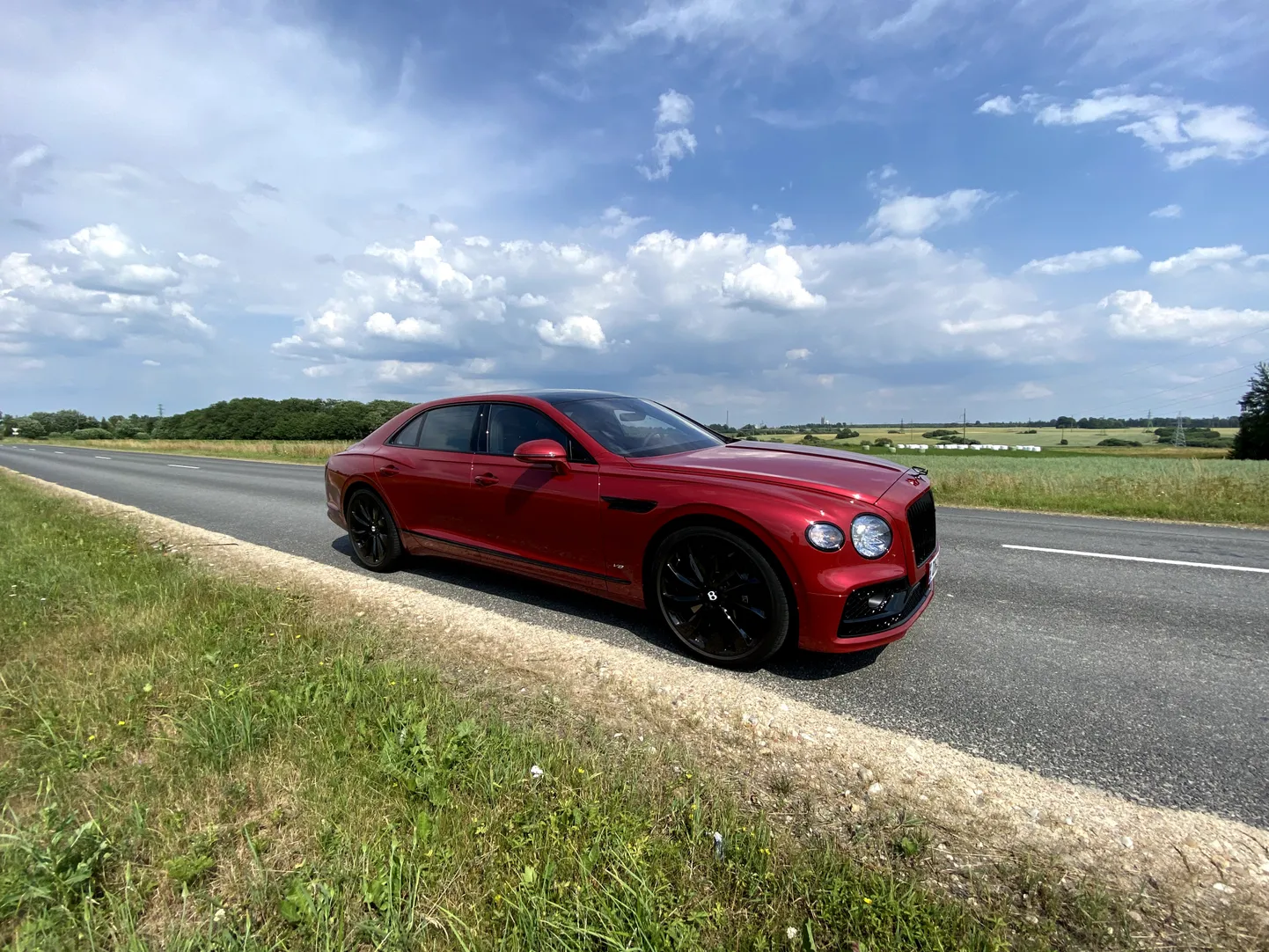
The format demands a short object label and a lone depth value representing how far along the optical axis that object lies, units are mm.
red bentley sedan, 3045
